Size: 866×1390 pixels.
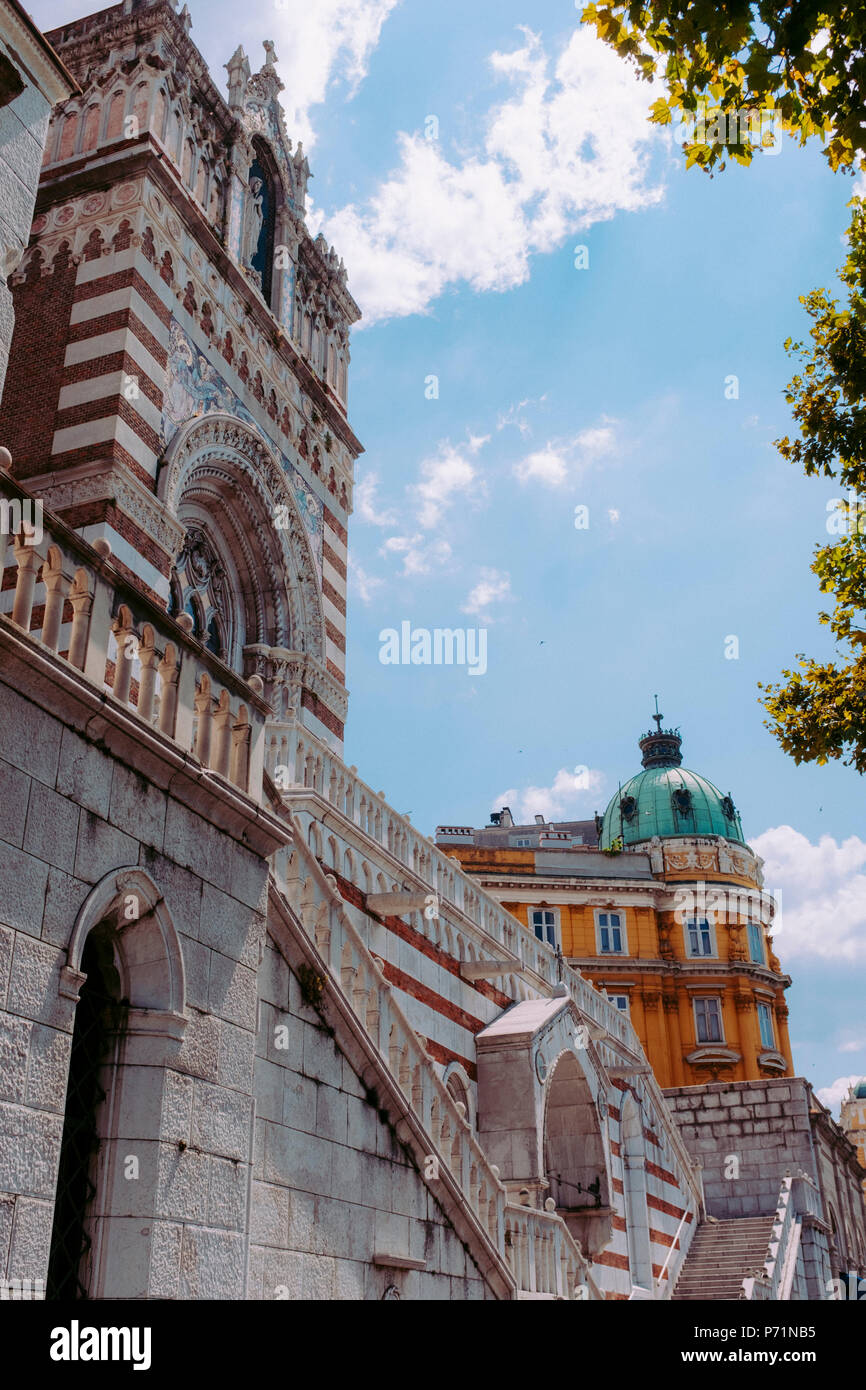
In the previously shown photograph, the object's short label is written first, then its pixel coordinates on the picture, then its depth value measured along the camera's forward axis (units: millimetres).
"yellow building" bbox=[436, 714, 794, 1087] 48281
